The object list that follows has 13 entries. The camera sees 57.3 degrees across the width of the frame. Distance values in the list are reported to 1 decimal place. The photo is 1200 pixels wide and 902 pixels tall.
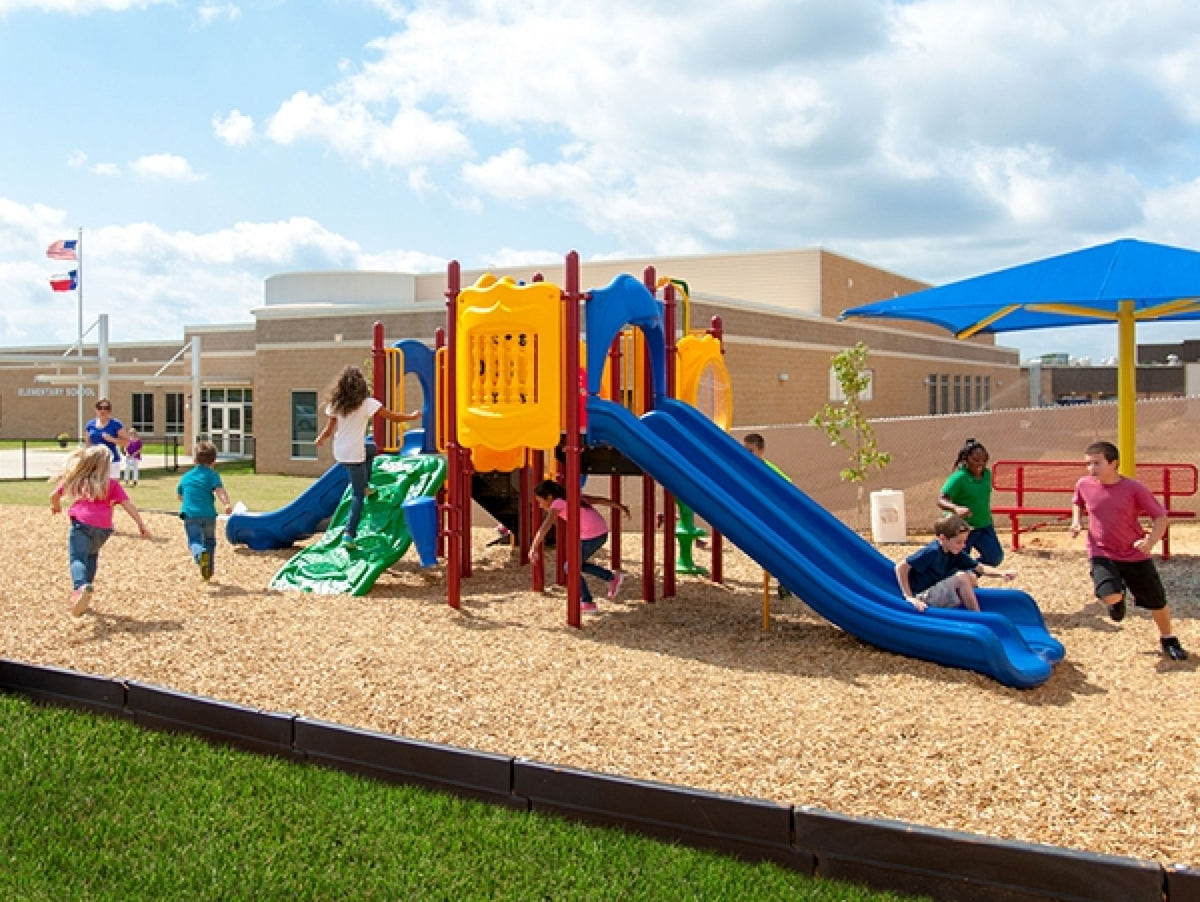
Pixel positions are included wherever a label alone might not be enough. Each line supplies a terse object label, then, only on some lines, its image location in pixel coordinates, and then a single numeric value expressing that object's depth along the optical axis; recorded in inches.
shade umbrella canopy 363.6
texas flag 1541.6
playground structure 286.7
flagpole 1556.3
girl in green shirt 383.6
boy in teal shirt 390.6
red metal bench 499.8
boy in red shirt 289.1
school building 1137.4
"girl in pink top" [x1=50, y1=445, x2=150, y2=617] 325.1
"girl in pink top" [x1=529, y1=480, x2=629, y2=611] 348.5
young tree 602.5
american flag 1540.4
